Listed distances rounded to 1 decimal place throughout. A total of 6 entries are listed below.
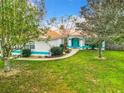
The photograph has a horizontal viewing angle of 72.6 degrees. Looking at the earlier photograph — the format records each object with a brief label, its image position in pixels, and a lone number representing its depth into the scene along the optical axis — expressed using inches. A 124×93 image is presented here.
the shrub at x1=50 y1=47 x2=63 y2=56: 548.9
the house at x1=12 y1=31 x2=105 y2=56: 553.8
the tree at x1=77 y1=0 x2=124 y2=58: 475.9
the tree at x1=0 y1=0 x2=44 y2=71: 309.2
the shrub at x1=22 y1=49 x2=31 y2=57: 531.0
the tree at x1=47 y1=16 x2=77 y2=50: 725.9
